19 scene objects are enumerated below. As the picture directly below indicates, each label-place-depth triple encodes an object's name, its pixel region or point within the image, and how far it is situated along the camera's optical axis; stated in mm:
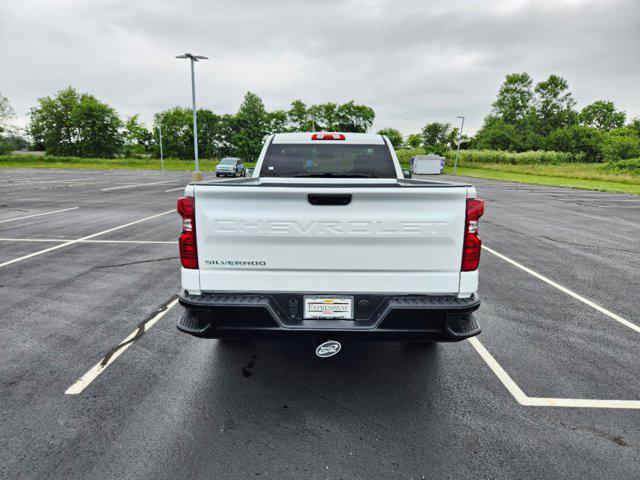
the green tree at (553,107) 77812
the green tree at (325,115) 85188
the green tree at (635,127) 73506
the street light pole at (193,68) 24719
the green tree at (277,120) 83350
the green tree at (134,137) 80938
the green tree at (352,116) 85188
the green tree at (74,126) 74812
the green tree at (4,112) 74050
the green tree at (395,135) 96662
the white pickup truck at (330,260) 2498
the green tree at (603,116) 93312
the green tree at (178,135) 80938
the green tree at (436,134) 113625
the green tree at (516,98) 80938
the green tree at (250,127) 80188
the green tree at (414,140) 113338
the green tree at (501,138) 76062
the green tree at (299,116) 83875
